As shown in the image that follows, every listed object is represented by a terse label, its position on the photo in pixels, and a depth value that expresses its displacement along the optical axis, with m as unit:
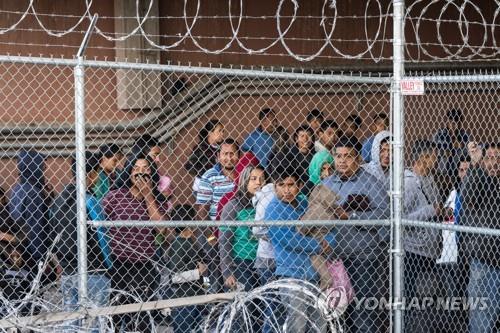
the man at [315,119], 11.28
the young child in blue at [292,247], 8.62
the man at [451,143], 10.11
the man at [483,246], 9.10
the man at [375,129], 10.67
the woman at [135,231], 8.79
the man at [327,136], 10.37
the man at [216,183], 9.73
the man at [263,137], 10.87
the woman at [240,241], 9.23
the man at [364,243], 8.95
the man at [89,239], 8.55
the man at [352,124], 11.39
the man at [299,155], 9.25
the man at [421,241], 9.10
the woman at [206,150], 10.62
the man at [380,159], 9.36
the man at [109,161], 9.18
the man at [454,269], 9.33
